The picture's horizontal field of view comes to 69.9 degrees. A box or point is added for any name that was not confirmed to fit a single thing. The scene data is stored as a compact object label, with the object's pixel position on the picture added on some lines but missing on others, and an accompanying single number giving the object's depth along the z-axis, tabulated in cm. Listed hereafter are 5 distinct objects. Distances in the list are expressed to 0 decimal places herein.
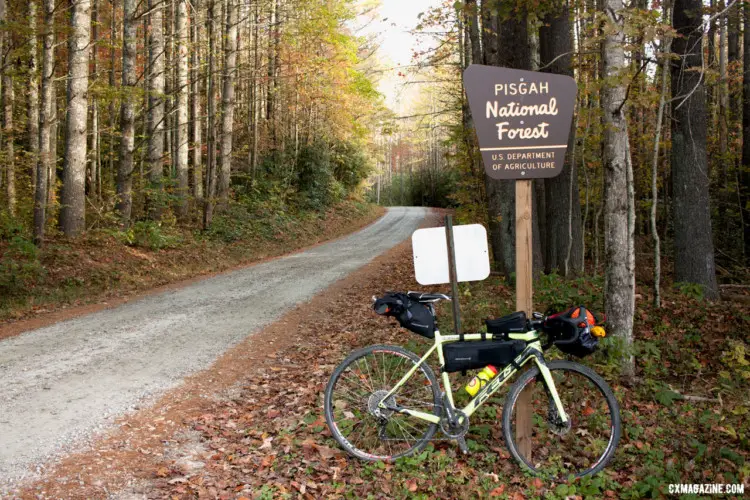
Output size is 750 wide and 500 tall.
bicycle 411
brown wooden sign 430
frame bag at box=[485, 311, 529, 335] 414
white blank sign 443
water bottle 425
